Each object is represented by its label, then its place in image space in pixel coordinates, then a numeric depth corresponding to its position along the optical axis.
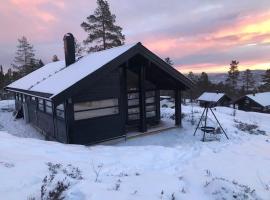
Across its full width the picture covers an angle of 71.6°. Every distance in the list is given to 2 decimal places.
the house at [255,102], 36.23
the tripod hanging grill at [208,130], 9.58
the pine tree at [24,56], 39.73
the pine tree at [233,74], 58.11
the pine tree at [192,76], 61.43
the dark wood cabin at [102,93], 8.42
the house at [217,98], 39.15
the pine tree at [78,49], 33.01
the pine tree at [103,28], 24.88
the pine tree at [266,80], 50.45
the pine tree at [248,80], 61.21
